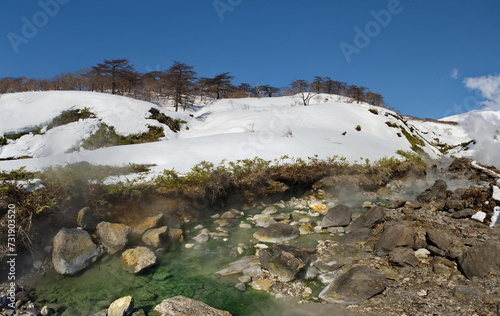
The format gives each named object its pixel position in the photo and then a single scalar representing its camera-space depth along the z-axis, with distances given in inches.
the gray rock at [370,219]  287.9
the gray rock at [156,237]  246.0
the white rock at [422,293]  169.3
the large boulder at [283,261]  197.6
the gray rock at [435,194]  404.5
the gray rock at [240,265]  211.3
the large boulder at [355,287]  170.2
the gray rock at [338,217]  303.1
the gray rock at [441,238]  220.1
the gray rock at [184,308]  159.0
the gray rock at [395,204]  380.2
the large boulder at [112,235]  228.4
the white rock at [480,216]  297.9
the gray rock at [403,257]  205.0
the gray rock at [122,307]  157.0
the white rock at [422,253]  217.5
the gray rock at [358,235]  262.4
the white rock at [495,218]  285.2
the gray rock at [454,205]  341.1
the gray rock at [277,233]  271.7
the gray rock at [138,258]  208.8
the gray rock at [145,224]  261.3
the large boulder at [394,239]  227.1
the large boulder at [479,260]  183.9
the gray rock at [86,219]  238.2
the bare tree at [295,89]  2504.9
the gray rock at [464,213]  317.8
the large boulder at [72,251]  199.9
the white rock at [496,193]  314.7
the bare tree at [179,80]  1378.0
